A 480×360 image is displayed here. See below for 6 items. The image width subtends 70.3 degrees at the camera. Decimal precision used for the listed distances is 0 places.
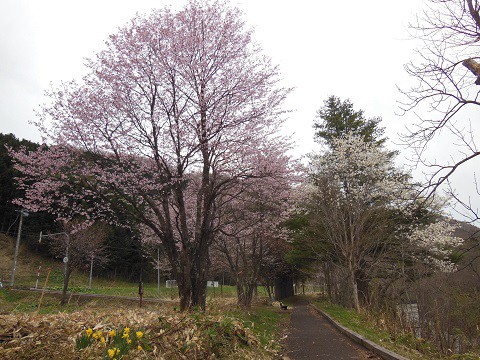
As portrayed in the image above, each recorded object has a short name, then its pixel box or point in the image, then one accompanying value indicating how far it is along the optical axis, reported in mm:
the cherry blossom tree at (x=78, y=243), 21328
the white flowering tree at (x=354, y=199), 15742
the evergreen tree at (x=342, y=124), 23859
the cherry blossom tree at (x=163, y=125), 9391
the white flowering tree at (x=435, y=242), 17422
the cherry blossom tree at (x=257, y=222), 11844
